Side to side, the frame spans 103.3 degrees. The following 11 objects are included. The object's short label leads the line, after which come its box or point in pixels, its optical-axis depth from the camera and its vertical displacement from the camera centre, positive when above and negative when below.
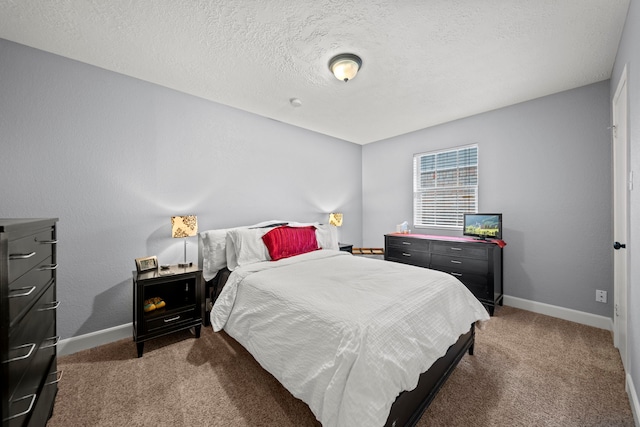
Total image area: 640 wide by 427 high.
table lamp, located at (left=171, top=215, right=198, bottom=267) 2.55 -0.13
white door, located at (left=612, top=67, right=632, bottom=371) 1.91 +0.03
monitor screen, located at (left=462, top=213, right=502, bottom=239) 3.23 -0.17
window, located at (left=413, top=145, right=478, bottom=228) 3.72 +0.41
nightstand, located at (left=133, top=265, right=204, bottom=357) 2.20 -0.89
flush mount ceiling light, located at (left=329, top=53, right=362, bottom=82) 2.19 +1.31
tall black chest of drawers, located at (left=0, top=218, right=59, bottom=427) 0.90 -0.48
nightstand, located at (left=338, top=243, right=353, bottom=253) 3.88 -0.54
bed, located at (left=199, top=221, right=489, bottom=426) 1.21 -0.70
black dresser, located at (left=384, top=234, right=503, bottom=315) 3.04 -0.62
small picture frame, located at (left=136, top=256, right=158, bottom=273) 2.38 -0.48
